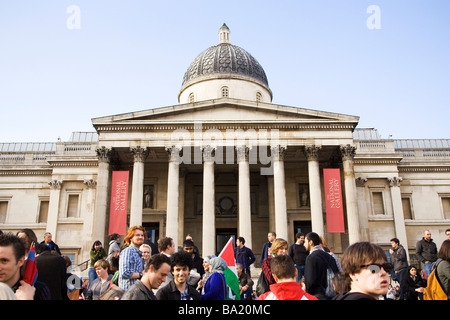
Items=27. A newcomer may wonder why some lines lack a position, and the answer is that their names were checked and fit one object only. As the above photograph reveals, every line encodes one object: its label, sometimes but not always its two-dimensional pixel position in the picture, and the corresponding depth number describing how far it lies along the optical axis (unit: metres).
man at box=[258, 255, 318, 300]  4.62
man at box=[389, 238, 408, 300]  12.74
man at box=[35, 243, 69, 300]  6.10
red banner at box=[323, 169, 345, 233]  24.69
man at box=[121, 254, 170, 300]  4.52
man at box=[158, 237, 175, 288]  7.39
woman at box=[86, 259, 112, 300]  8.12
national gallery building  26.16
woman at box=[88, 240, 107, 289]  12.14
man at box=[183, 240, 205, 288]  7.22
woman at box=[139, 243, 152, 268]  7.68
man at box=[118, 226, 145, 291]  6.70
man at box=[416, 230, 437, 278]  12.16
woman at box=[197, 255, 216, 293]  7.65
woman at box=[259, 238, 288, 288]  7.45
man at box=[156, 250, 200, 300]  5.46
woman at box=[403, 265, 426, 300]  10.23
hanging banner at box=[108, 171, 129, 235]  24.69
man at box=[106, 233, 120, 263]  9.74
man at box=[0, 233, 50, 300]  3.61
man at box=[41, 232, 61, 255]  11.68
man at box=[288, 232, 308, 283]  10.30
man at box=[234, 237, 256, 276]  12.40
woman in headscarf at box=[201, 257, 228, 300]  5.95
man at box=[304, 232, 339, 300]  6.57
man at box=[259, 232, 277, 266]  11.85
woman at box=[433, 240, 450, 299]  5.57
